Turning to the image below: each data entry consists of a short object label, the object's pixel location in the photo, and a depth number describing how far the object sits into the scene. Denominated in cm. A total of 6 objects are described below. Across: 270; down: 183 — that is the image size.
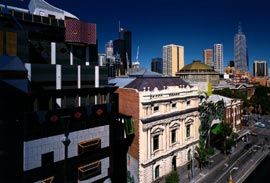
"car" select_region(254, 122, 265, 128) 9959
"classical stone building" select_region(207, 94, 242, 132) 7462
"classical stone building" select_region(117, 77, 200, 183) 4488
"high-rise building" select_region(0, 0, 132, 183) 2989
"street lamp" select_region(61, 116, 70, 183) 3042
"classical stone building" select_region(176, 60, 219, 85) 15600
